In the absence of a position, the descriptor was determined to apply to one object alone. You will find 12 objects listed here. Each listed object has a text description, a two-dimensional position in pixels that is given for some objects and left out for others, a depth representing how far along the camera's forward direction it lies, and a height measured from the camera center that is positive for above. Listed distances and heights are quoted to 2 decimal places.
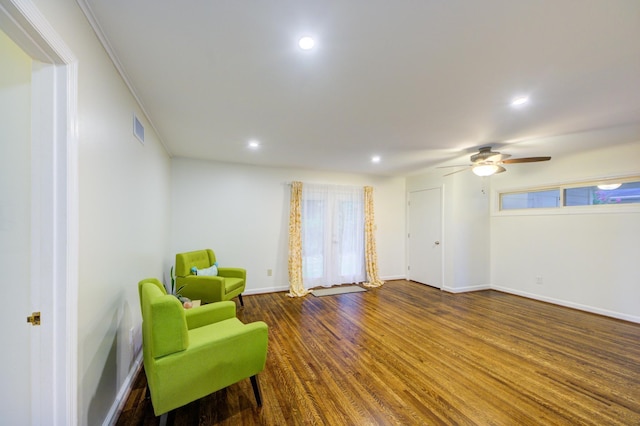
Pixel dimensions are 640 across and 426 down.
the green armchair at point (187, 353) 1.50 -0.92
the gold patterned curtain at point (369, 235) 5.53 -0.48
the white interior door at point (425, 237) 5.24 -0.53
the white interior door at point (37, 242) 1.11 -0.12
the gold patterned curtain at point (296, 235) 4.84 -0.42
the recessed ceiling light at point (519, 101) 2.15 +0.95
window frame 3.58 +0.10
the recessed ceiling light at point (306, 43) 1.48 +1.00
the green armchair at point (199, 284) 3.48 -0.99
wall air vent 2.19 +0.76
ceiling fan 3.44 +0.68
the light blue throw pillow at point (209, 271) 3.74 -0.86
